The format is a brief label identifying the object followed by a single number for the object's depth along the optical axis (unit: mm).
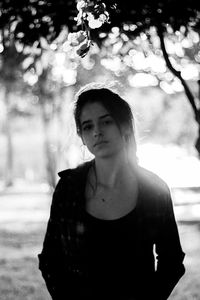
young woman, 1741
